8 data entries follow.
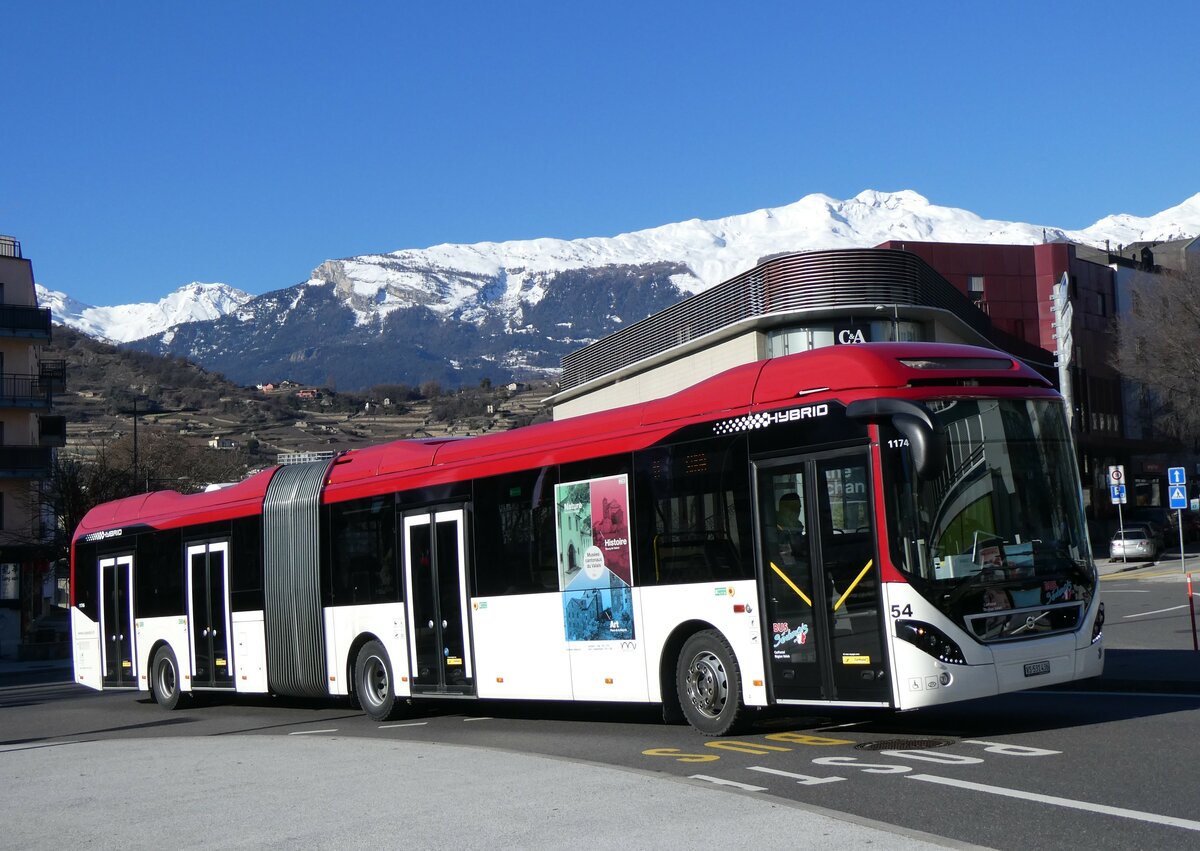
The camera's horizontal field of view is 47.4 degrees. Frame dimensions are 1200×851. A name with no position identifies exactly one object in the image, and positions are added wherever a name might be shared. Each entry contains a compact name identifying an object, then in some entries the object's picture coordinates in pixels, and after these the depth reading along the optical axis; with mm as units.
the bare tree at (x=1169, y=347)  63341
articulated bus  10492
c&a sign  43459
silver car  53031
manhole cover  10711
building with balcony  55250
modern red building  44812
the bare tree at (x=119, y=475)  58281
